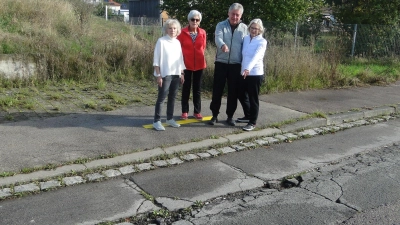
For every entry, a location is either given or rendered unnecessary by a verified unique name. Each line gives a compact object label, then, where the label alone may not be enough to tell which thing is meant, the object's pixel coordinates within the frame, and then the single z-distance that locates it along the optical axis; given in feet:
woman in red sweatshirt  21.74
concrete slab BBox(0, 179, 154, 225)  12.84
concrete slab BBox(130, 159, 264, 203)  15.02
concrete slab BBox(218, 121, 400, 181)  17.74
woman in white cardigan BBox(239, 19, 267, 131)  21.34
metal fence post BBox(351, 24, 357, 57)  52.41
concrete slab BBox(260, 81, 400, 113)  28.27
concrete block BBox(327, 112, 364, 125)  25.62
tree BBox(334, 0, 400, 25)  54.85
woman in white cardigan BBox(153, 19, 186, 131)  20.67
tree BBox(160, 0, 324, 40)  45.60
